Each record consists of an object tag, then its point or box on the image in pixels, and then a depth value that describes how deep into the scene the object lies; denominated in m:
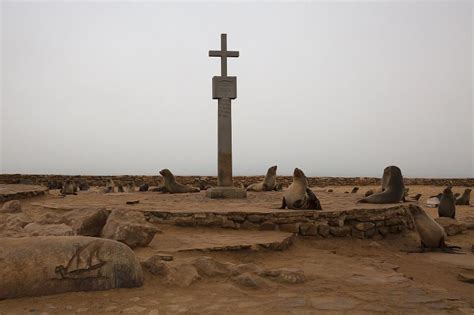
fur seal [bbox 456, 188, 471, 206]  15.12
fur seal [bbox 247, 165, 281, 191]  15.80
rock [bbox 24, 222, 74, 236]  5.53
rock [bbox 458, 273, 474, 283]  5.28
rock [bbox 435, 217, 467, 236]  9.52
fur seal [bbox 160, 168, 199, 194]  14.78
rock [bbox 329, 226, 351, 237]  8.05
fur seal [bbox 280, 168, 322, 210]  8.68
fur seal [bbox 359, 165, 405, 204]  10.20
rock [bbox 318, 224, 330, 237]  7.94
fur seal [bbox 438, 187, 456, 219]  10.61
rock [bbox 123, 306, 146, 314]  3.58
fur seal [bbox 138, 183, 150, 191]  16.87
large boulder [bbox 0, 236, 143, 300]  3.87
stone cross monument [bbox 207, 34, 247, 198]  12.05
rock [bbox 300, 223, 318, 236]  7.84
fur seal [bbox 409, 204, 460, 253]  7.36
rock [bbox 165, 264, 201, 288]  4.48
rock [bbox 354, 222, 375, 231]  8.27
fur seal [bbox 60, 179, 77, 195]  15.64
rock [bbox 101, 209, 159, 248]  5.81
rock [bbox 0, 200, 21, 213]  9.12
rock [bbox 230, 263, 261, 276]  4.83
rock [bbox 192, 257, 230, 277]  4.83
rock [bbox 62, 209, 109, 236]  5.96
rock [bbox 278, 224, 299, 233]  7.80
